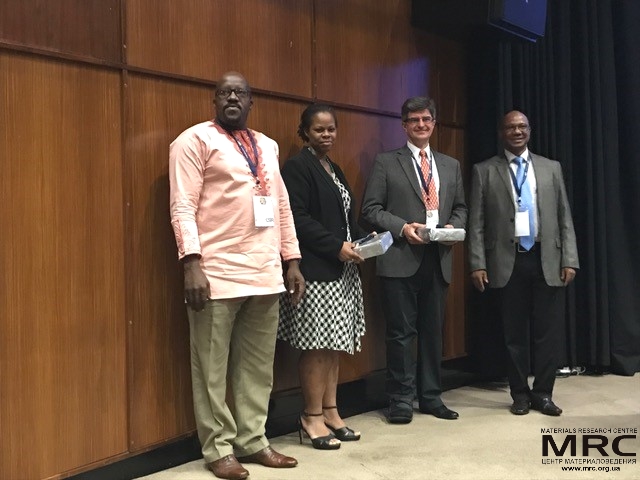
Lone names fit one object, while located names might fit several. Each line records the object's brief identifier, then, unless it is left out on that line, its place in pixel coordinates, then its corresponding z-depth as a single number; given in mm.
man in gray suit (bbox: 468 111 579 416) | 3613
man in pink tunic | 2625
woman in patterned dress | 3004
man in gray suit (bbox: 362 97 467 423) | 3449
